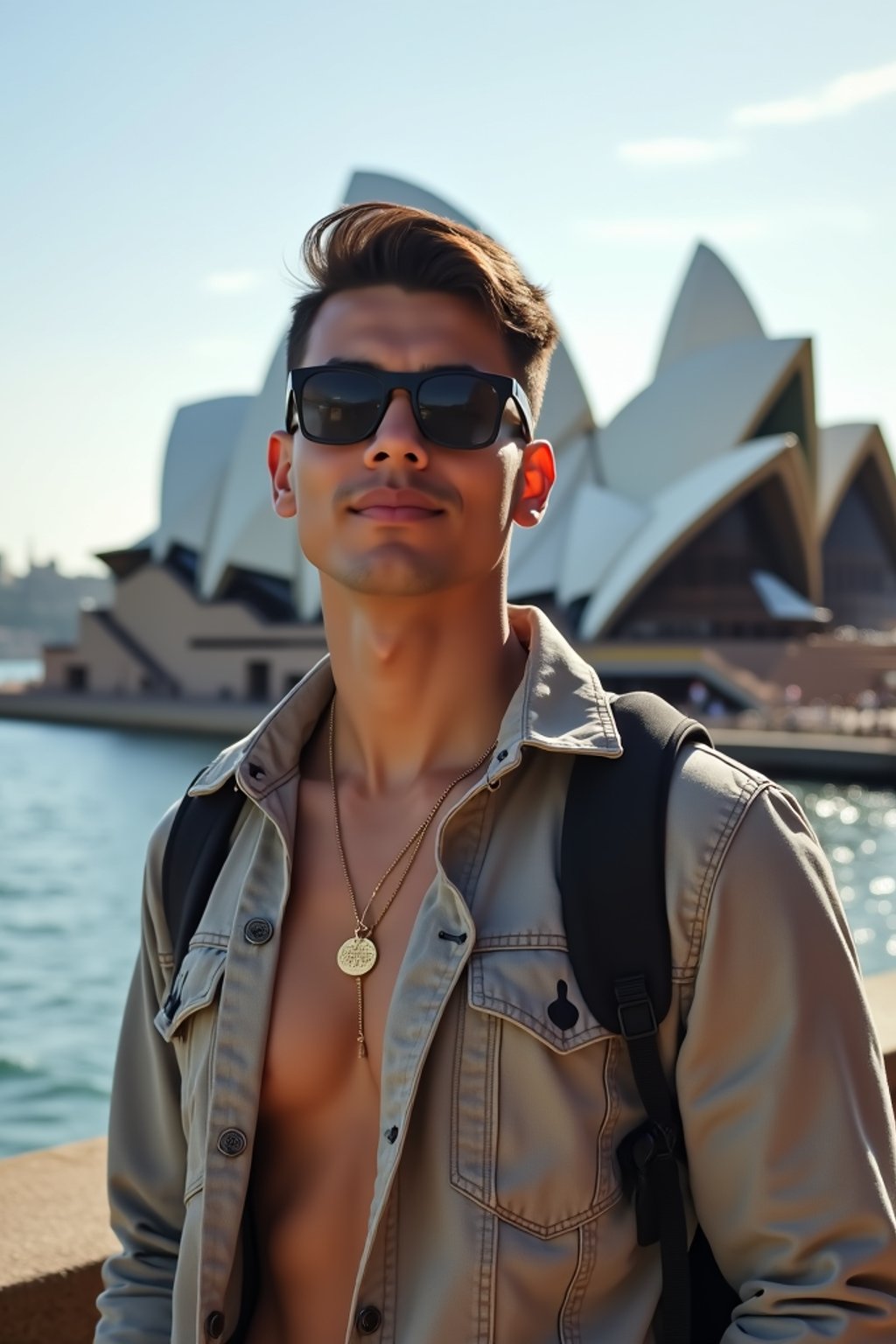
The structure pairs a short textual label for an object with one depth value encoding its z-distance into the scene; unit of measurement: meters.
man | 1.22
